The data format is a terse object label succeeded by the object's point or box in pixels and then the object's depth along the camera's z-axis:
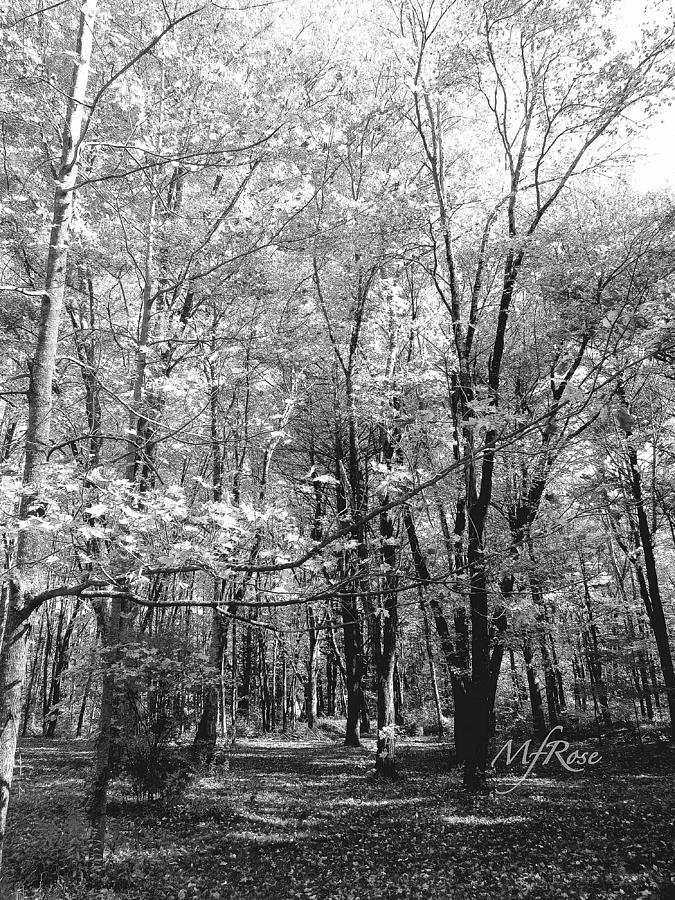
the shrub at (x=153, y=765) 8.48
